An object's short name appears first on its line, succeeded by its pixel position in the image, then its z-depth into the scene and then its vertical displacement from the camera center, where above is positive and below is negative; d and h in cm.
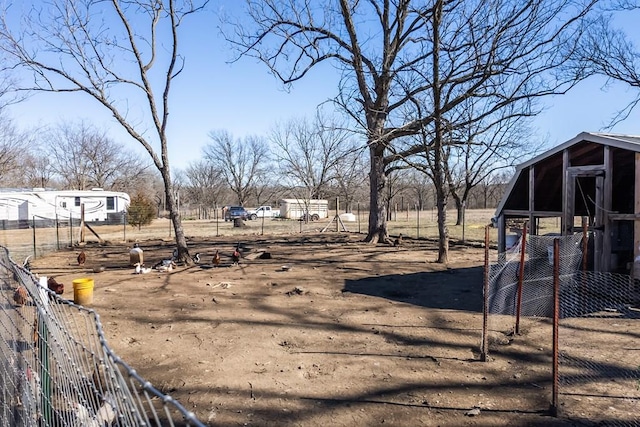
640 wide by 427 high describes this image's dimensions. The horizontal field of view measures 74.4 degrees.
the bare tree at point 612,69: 1686 +561
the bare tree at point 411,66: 1236 +482
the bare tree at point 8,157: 2812 +365
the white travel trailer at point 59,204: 3241 +34
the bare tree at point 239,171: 5947 +531
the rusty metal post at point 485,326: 539 -152
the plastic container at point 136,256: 1305 -149
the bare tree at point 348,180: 4156 +293
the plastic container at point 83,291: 806 -159
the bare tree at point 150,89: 1275 +365
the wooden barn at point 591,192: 863 +40
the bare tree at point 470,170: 2326 +265
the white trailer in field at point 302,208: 4720 -4
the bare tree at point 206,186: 6519 +358
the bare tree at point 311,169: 4334 +406
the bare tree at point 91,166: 4888 +500
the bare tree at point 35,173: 4924 +431
